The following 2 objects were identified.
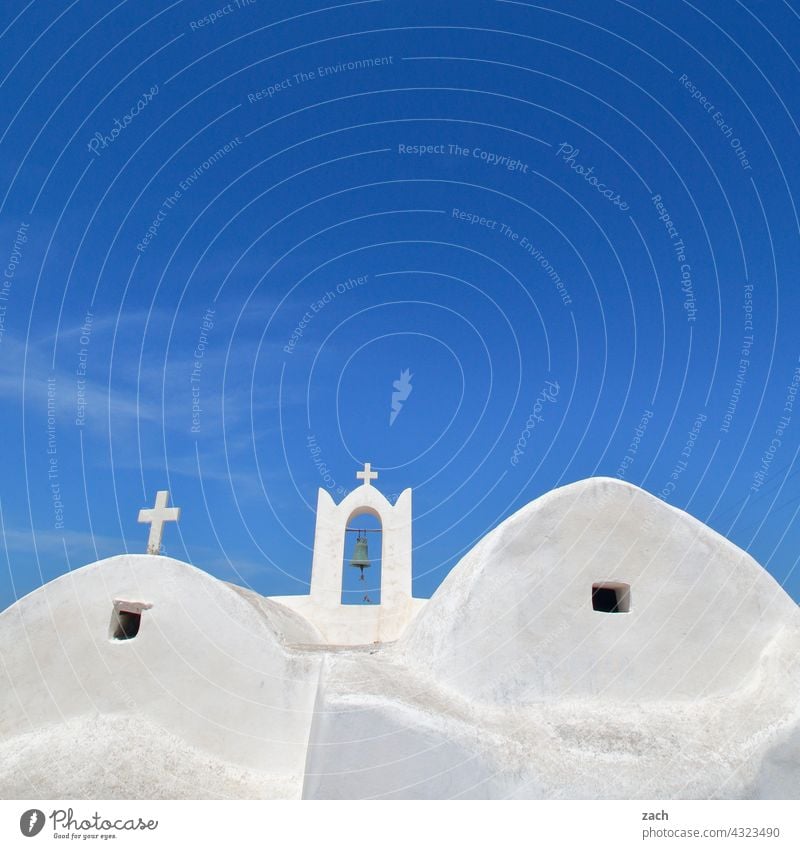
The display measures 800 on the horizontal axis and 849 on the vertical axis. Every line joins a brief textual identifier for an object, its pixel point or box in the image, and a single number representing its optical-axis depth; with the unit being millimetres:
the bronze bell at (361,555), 13523
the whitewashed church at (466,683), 6059
